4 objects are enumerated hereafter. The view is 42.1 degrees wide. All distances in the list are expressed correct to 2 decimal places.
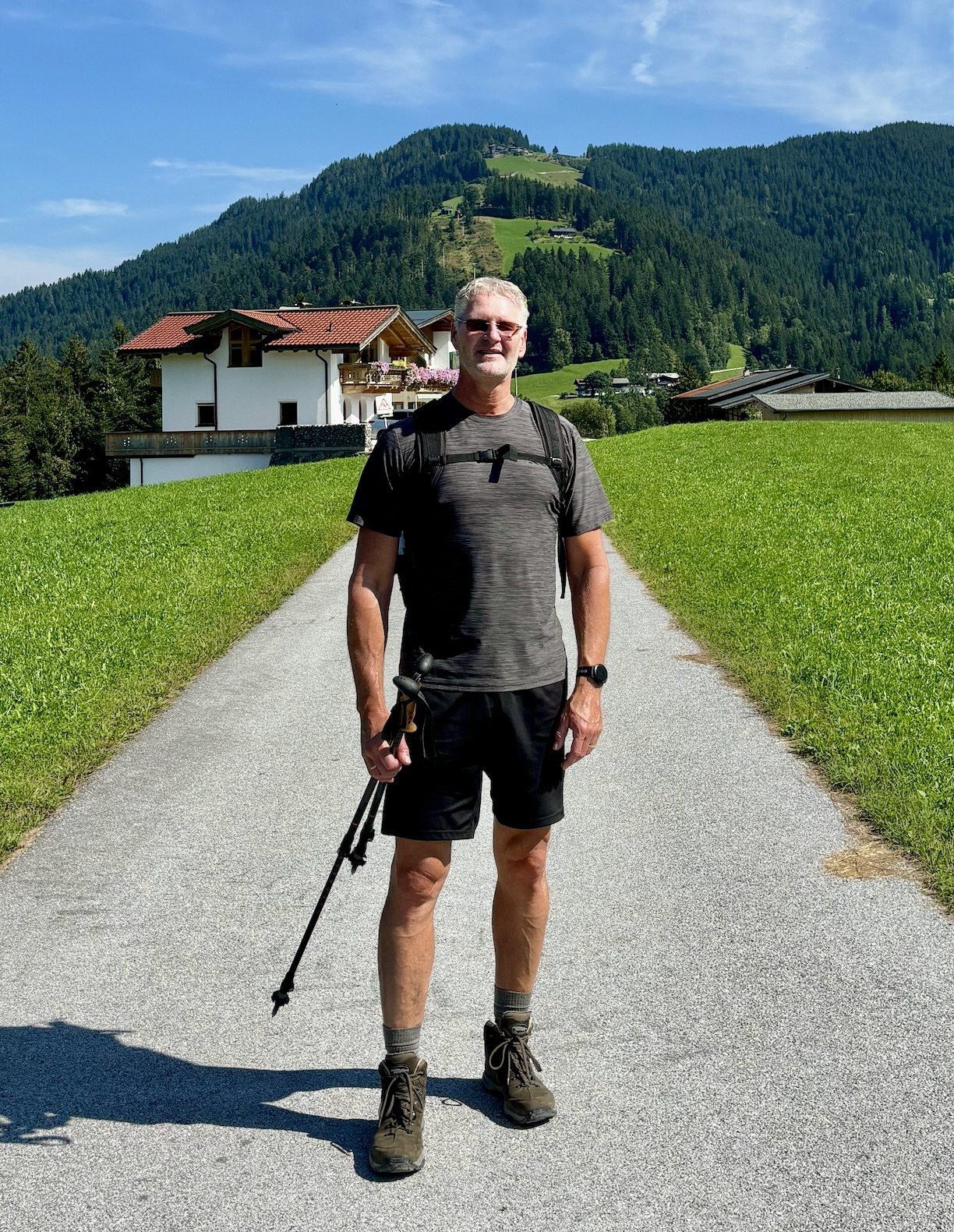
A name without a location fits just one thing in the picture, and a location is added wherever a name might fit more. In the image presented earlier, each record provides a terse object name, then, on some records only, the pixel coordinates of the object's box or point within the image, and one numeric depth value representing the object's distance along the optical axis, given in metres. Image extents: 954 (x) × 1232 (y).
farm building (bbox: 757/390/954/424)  90.12
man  3.76
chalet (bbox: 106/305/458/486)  59.78
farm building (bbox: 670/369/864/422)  102.81
